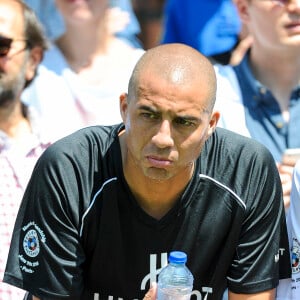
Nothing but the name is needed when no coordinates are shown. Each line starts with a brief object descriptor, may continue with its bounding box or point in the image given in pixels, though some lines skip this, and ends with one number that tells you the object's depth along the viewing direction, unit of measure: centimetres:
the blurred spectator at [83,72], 880
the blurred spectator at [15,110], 756
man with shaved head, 637
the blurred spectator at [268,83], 805
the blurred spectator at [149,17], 1361
